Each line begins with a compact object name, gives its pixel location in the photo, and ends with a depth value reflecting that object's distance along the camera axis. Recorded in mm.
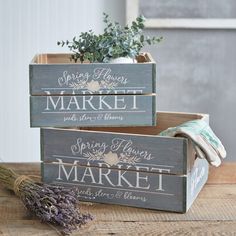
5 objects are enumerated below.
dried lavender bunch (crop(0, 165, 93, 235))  2023
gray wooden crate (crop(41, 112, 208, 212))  2112
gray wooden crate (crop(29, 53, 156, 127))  2172
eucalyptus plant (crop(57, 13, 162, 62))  2232
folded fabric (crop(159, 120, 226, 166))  2121
